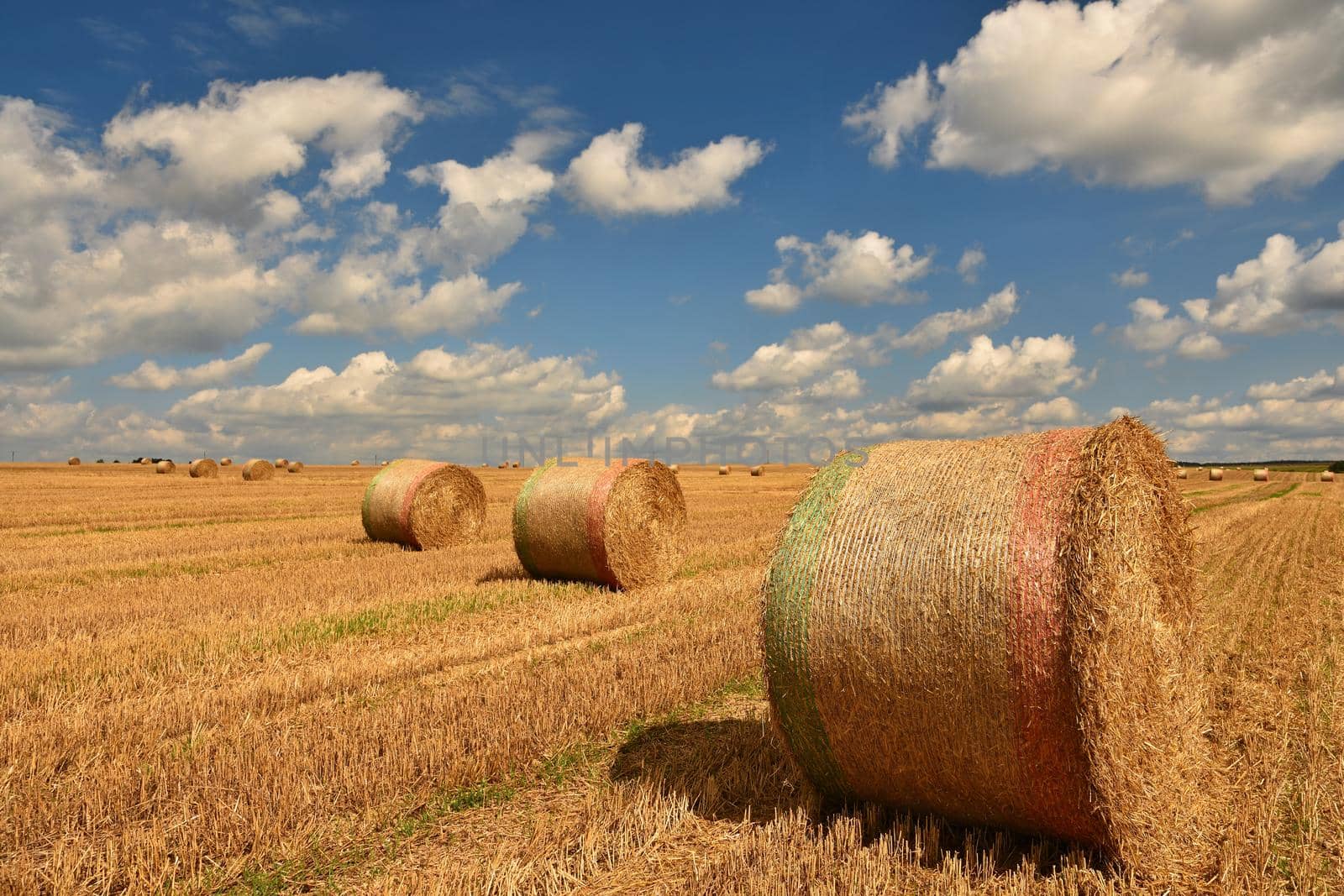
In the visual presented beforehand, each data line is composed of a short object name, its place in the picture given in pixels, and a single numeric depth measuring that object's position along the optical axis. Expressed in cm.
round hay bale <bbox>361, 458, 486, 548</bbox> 1544
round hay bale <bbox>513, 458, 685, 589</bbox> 1127
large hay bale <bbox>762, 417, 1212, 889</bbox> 398
